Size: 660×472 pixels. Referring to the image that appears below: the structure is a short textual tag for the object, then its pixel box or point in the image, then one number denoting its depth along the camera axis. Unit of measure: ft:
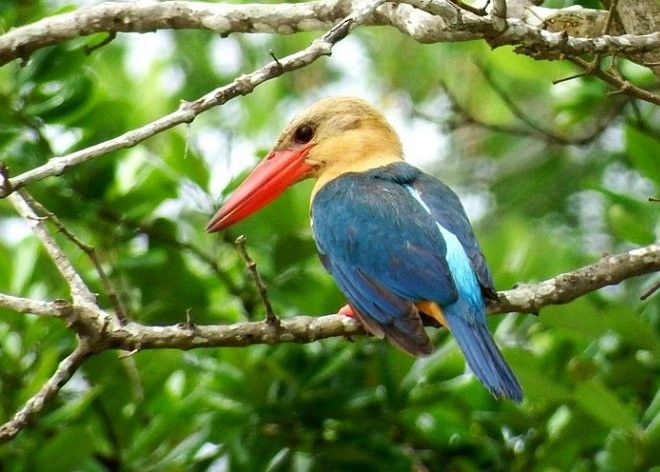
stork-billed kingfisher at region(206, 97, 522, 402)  20.10
